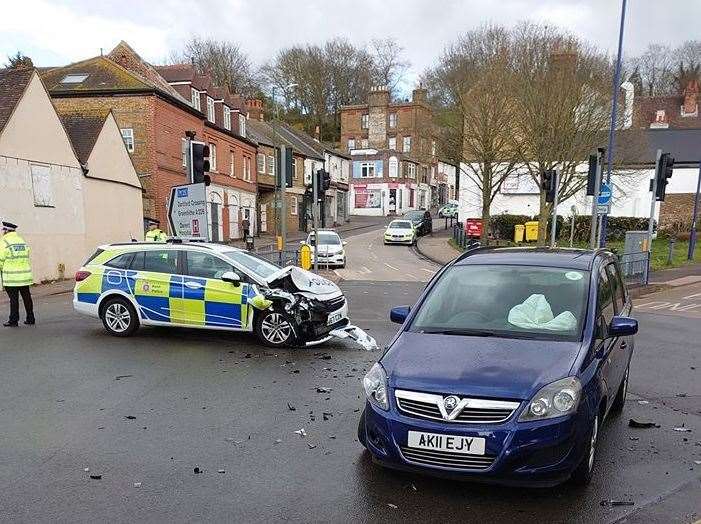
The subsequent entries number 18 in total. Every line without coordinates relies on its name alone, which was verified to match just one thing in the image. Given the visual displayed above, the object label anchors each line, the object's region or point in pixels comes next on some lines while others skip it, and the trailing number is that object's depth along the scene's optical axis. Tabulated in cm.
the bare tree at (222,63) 5884
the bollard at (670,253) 2203
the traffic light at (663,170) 1683
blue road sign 1619
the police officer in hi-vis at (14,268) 987
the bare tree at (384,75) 7600
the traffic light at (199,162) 1237
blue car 353
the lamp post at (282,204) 1488
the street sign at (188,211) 1227
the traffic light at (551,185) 1722
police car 847
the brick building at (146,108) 2645
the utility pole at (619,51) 1677
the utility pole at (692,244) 2373
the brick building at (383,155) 6388
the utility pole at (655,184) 1672
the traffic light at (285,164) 1434
